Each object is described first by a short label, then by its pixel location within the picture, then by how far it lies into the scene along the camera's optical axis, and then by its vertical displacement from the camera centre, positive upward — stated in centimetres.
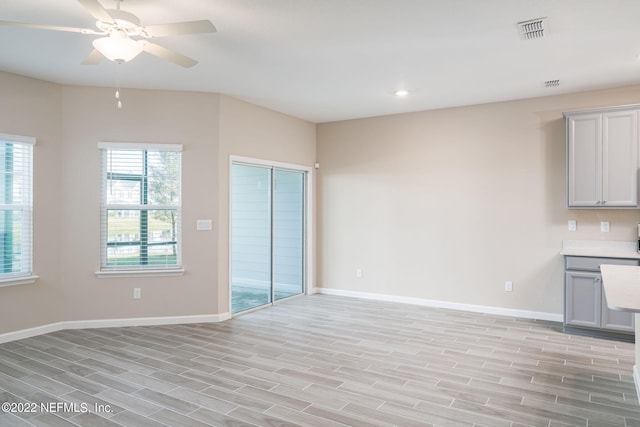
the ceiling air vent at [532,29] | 306 +142
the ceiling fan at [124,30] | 242 +111
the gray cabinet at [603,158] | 439 +62
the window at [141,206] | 481 +10
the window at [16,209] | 424 +6
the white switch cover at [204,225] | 502 -12
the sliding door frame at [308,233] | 662 -28
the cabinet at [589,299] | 424 -89
